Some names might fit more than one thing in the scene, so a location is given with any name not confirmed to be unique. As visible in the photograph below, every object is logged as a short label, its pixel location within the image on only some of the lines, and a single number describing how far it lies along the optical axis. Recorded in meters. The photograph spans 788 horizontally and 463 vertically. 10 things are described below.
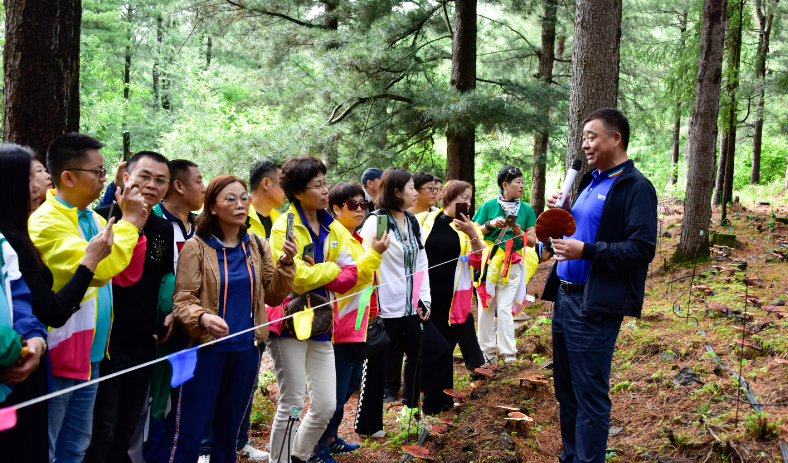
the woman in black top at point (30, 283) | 2.31
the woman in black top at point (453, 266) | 5.34
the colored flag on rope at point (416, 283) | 4.56
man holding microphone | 3.15
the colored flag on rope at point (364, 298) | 3.92
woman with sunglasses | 3.92
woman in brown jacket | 2.93
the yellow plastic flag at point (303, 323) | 3.39
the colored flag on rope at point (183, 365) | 2.54
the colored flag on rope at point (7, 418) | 1.93
